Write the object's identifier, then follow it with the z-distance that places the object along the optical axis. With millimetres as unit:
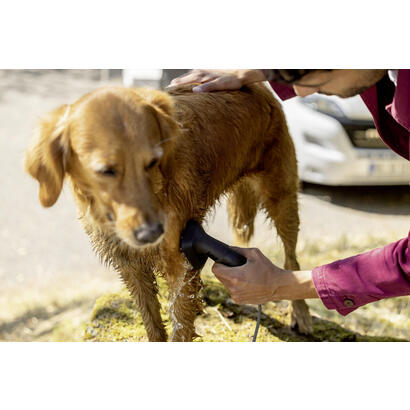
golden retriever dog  878
